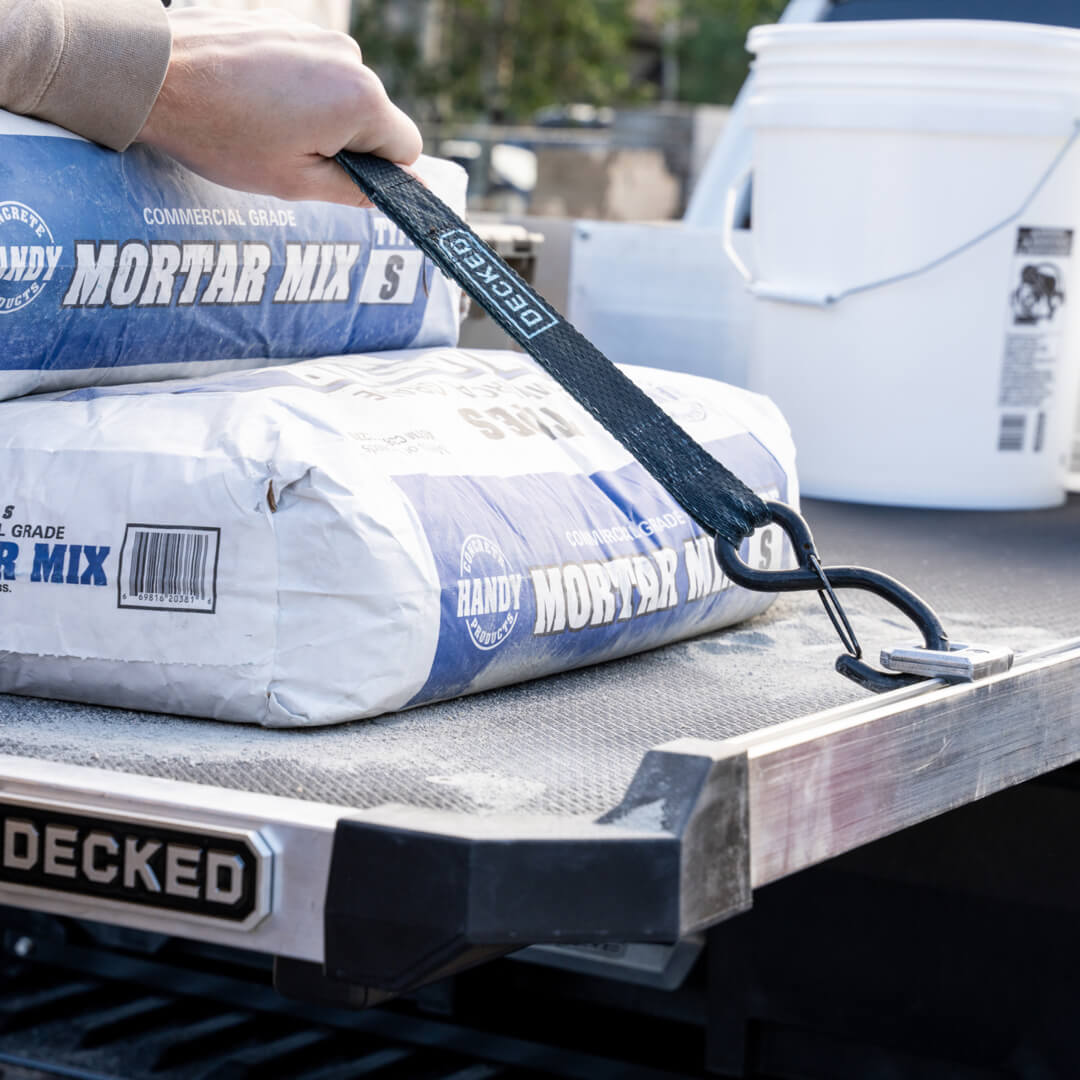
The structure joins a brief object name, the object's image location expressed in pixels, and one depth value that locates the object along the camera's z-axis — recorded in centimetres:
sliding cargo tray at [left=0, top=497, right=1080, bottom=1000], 153
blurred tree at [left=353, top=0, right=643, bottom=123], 1980
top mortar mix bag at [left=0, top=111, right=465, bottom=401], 181
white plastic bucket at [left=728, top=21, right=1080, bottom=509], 232
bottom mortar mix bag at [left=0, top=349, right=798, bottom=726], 173
